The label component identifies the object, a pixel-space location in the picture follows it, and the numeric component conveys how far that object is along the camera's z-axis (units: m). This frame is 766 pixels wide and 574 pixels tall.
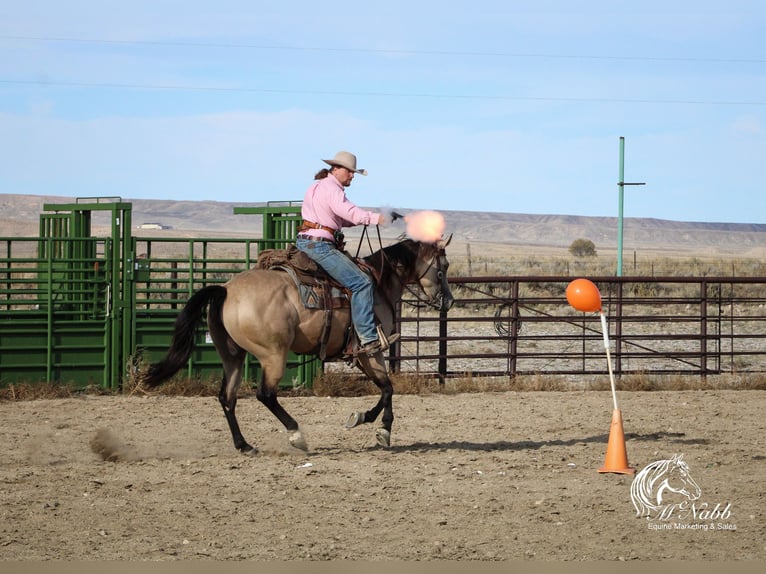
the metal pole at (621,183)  56.81
